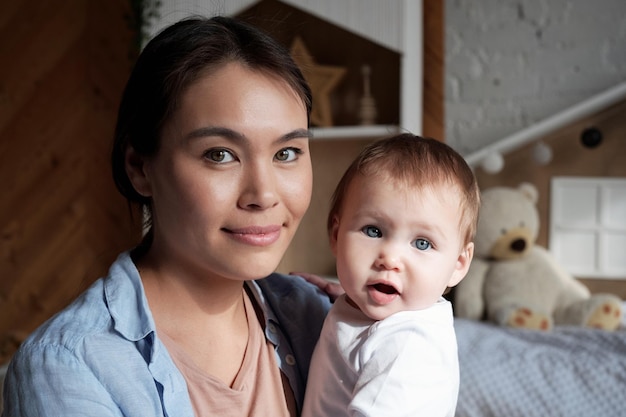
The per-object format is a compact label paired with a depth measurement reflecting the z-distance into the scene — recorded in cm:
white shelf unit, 258
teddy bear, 276
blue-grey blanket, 208
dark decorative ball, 298
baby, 96
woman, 87
